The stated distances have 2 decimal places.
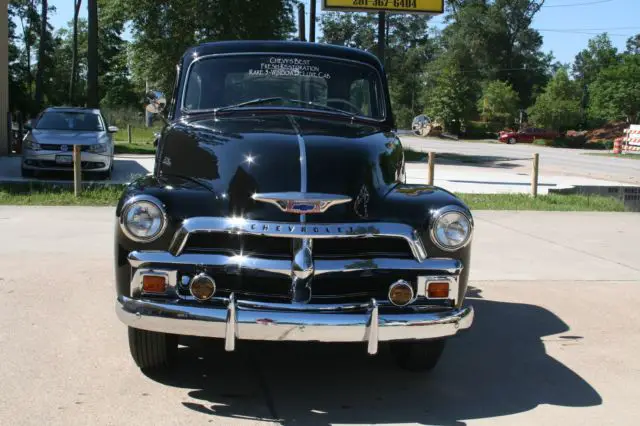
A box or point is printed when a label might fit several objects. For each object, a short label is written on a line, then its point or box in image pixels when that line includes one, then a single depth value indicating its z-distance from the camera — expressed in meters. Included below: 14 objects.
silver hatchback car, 14.52
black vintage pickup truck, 3.81
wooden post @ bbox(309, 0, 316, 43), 28.80
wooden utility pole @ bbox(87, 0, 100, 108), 23.89
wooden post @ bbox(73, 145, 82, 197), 11.98
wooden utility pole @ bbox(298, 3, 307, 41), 27.07
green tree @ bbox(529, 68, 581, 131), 66.19
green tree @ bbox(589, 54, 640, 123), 66.94
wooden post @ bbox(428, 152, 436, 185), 13.28
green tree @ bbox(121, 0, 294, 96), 25.95
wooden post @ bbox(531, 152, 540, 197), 15.02
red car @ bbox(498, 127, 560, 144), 59.31
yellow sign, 21.58
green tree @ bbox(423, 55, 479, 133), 65.62
